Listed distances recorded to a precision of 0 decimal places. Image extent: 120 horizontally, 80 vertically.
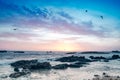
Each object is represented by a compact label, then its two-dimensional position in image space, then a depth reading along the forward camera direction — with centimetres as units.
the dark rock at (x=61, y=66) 1833
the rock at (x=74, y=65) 2039
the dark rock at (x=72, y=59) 2818
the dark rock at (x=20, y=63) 2072
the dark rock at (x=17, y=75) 1255
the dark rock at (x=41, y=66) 1757
